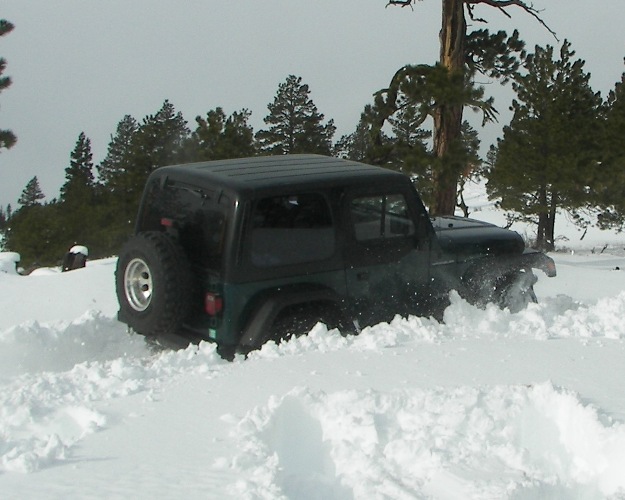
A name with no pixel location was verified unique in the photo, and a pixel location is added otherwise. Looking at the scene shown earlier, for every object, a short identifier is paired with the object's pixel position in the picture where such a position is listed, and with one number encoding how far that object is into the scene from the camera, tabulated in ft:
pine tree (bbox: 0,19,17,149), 106.83
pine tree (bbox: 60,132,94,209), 203.49
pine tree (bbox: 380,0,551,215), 54.29
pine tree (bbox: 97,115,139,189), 189.78
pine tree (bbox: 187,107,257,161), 90.38
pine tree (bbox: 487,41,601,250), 95.91
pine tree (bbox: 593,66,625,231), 94.73
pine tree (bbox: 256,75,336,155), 108.99
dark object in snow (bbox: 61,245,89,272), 51.47
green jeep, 20.54
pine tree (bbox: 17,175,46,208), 294.85
